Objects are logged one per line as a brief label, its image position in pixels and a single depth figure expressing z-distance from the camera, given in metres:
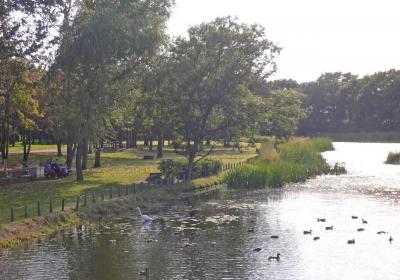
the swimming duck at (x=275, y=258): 25.25
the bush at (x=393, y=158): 76.19
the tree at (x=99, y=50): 45.06
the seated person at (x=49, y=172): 51.06
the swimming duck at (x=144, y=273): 22.76
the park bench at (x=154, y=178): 48.94
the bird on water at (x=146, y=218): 35.31
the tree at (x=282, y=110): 56.89
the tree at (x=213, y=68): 53.84
